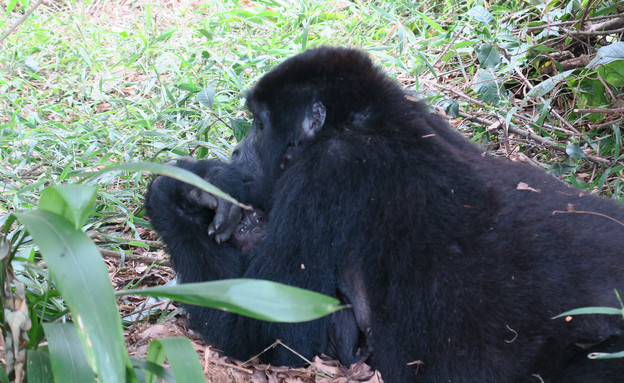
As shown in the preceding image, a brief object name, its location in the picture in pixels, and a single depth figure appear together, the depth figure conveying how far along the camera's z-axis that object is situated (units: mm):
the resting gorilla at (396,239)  1995
